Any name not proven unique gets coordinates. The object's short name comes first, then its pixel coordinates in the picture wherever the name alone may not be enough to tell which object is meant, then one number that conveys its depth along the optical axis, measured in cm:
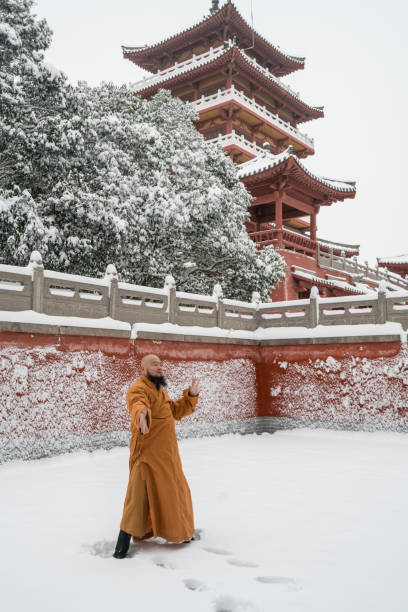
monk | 393
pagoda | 1756
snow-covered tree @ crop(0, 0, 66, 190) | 853
